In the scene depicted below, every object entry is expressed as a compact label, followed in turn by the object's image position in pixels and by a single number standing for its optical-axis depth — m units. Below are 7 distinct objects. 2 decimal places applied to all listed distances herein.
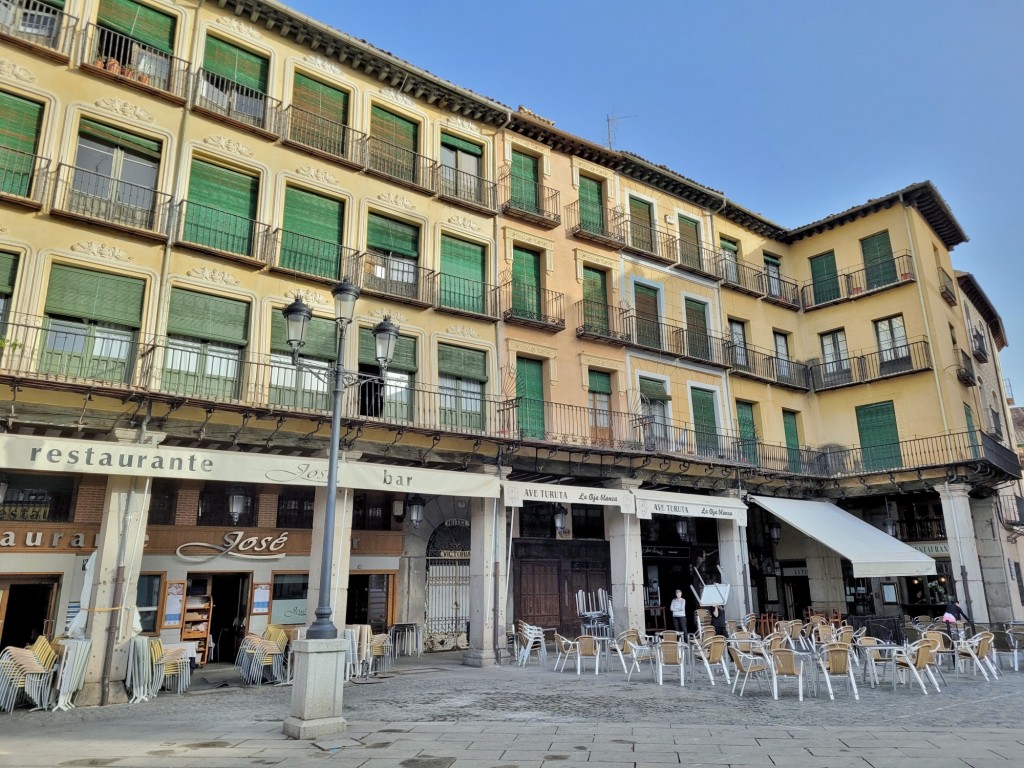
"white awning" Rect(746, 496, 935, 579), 17.48
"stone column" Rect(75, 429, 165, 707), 10.68
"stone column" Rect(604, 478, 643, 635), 16.84
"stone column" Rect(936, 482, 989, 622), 18.41
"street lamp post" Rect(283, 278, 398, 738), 7.80
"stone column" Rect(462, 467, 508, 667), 14.68
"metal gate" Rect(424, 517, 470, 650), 17.50
